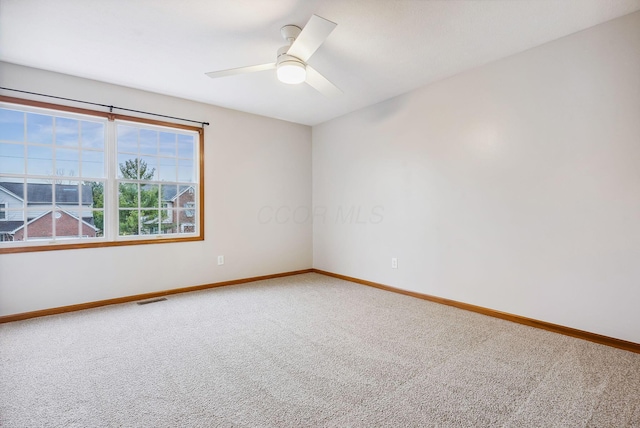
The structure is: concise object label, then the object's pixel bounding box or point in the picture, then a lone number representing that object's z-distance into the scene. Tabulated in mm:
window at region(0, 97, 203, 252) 3057
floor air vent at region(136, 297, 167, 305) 3506
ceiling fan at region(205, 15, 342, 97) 2036
